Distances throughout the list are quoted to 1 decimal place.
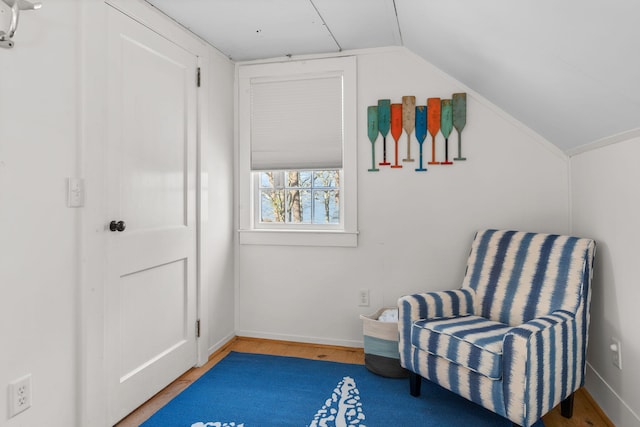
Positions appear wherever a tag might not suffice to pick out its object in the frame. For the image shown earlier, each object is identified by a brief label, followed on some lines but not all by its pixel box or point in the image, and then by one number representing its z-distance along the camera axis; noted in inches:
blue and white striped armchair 64.3
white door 74.9
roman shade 113.5
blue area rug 75.4
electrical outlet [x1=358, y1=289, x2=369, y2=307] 111.5
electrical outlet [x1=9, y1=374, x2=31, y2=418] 56.7
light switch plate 65.3
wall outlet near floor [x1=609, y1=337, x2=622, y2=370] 72.2
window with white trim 112.3
